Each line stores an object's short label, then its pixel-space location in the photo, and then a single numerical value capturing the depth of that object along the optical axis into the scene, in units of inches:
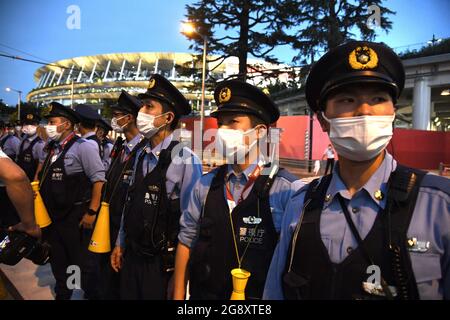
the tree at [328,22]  635.3
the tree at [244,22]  616.1
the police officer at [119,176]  103.7
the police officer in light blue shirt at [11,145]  293.8
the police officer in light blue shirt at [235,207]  68.8
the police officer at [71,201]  131.1
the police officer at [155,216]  88.5
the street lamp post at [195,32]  560.3
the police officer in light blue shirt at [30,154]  261.0
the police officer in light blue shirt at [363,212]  40.8
